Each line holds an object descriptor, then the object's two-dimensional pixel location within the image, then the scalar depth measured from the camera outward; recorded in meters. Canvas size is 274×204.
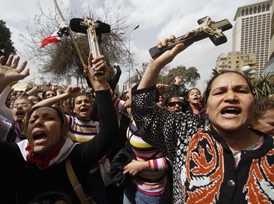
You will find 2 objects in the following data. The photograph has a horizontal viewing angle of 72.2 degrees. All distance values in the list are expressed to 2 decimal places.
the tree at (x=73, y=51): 10.29
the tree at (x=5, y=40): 31.59
